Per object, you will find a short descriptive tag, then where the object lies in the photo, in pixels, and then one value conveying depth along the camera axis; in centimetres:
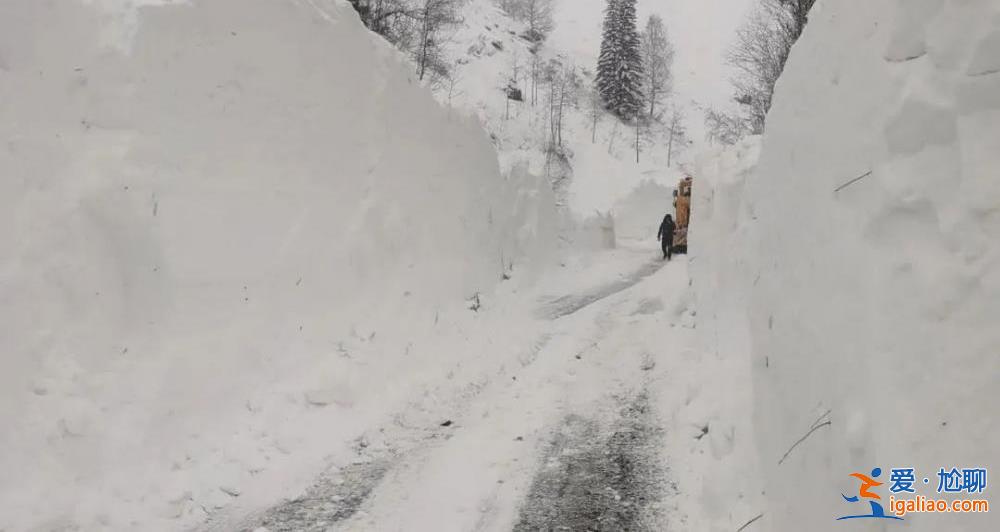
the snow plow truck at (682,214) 2078
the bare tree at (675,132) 5032
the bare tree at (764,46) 2143
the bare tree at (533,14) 6297
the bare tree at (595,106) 4935
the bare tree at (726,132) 3125
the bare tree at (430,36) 2159
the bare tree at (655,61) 5647
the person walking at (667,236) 2002
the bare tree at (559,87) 4715
